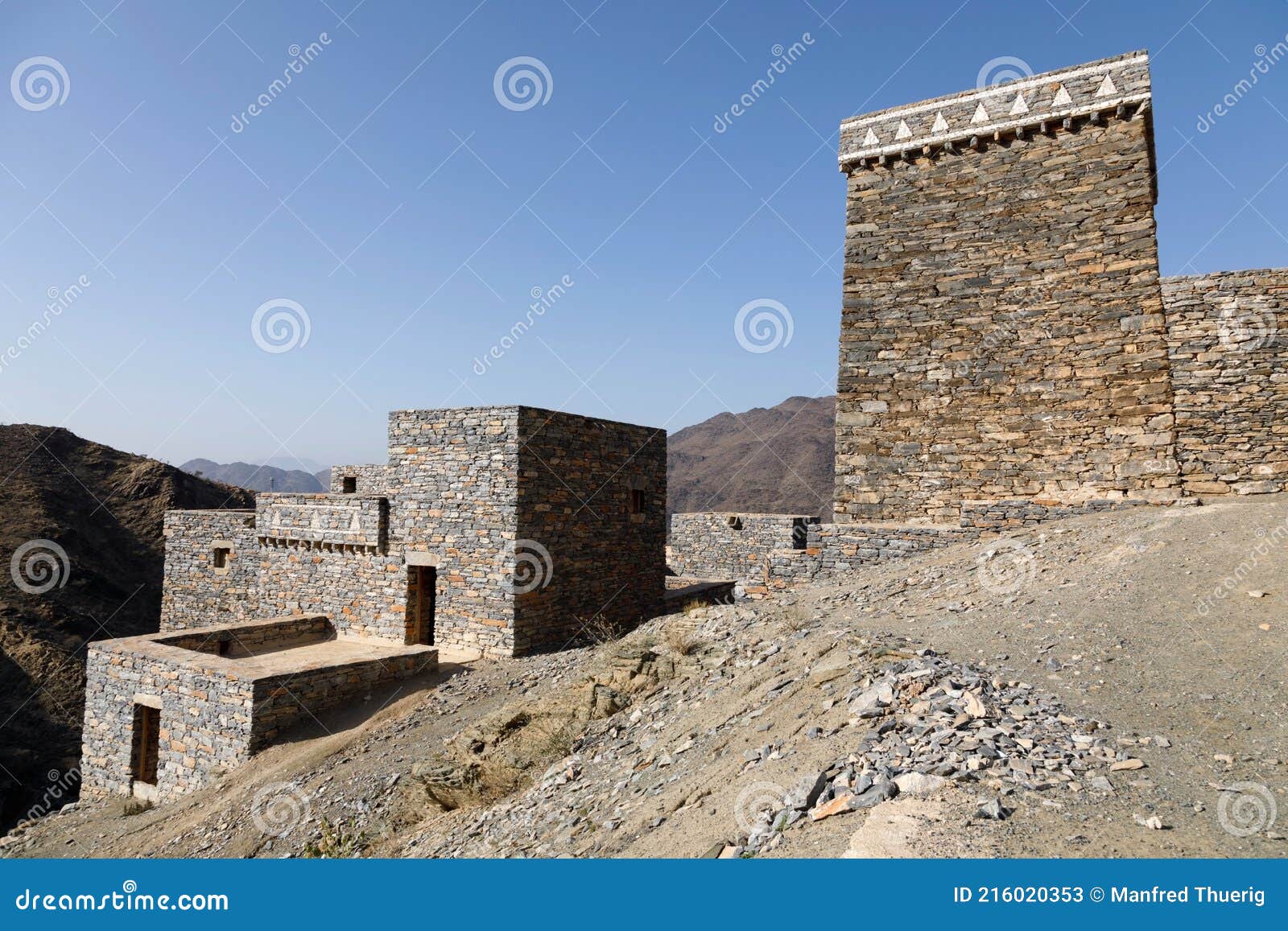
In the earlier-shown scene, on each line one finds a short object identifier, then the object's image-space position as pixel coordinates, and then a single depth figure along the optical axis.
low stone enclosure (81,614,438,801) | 10.00
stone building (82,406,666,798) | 10.54
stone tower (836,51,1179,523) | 9.24
